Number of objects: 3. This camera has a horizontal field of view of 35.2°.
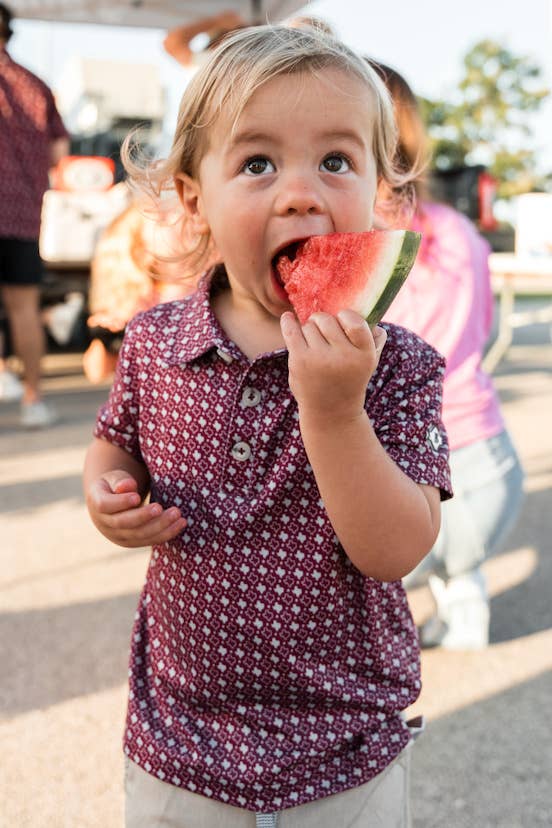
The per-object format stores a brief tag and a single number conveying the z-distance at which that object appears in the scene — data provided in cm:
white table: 559
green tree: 3578
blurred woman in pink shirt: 246
